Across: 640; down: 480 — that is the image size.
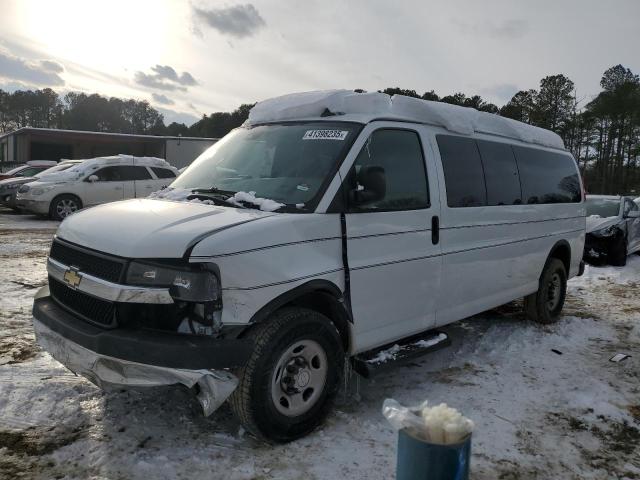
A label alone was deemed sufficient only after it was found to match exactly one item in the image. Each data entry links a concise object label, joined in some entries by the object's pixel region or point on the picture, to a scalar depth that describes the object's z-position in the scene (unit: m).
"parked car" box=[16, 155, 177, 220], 14.66
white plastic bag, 2.22
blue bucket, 2.20
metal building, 36.97
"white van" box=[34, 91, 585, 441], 3.01
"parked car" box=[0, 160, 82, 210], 16.00
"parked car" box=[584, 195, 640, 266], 11.24
